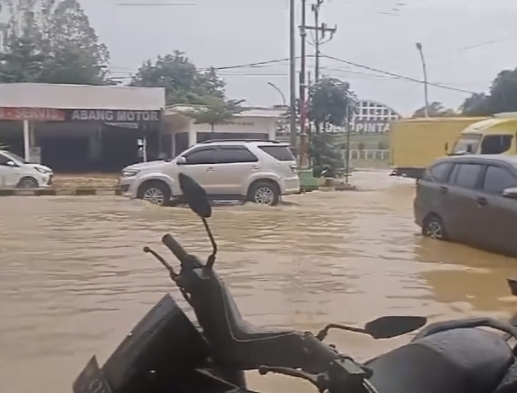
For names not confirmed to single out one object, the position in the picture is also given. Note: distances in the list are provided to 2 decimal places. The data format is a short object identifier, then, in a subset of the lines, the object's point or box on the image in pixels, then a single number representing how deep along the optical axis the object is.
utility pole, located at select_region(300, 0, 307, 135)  29.72
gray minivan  10.40
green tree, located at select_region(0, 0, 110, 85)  41.69
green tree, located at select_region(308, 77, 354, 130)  32.34
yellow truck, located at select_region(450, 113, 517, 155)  22.08
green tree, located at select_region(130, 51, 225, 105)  44.88
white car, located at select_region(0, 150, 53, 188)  22.08
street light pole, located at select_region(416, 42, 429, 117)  32.31
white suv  18.44
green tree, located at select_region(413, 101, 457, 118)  35.66
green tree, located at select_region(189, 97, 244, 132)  33.09
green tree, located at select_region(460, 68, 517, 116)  33.62
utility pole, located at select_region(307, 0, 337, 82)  32.59
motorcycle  1.96
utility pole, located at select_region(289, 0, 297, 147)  30.38
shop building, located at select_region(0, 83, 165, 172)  32.19
